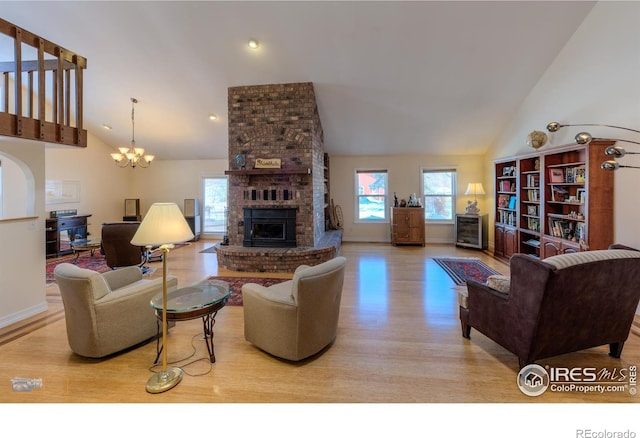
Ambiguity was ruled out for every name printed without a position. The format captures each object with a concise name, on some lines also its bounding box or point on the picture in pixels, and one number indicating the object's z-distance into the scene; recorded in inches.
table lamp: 289.0
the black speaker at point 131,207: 342.0
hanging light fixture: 234.1
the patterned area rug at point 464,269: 191.9
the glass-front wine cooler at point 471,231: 281.4
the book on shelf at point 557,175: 190.2
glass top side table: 89.7
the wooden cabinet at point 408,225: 298.7
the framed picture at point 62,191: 265.1
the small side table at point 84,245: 215.4
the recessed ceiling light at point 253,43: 172.1
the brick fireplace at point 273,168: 215.2
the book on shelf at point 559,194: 189.2
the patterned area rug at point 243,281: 171.0
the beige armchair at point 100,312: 94.2
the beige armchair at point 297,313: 93.9
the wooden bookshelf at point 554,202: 152.6
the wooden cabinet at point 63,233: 248.5
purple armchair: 81.5
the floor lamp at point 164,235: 81.0
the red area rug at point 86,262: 214.1
